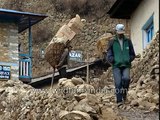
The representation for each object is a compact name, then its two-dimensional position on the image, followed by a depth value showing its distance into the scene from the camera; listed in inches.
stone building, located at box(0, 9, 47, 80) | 771.3
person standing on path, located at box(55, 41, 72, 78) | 506.9
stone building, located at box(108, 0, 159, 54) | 629.9
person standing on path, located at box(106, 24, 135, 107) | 396.2
